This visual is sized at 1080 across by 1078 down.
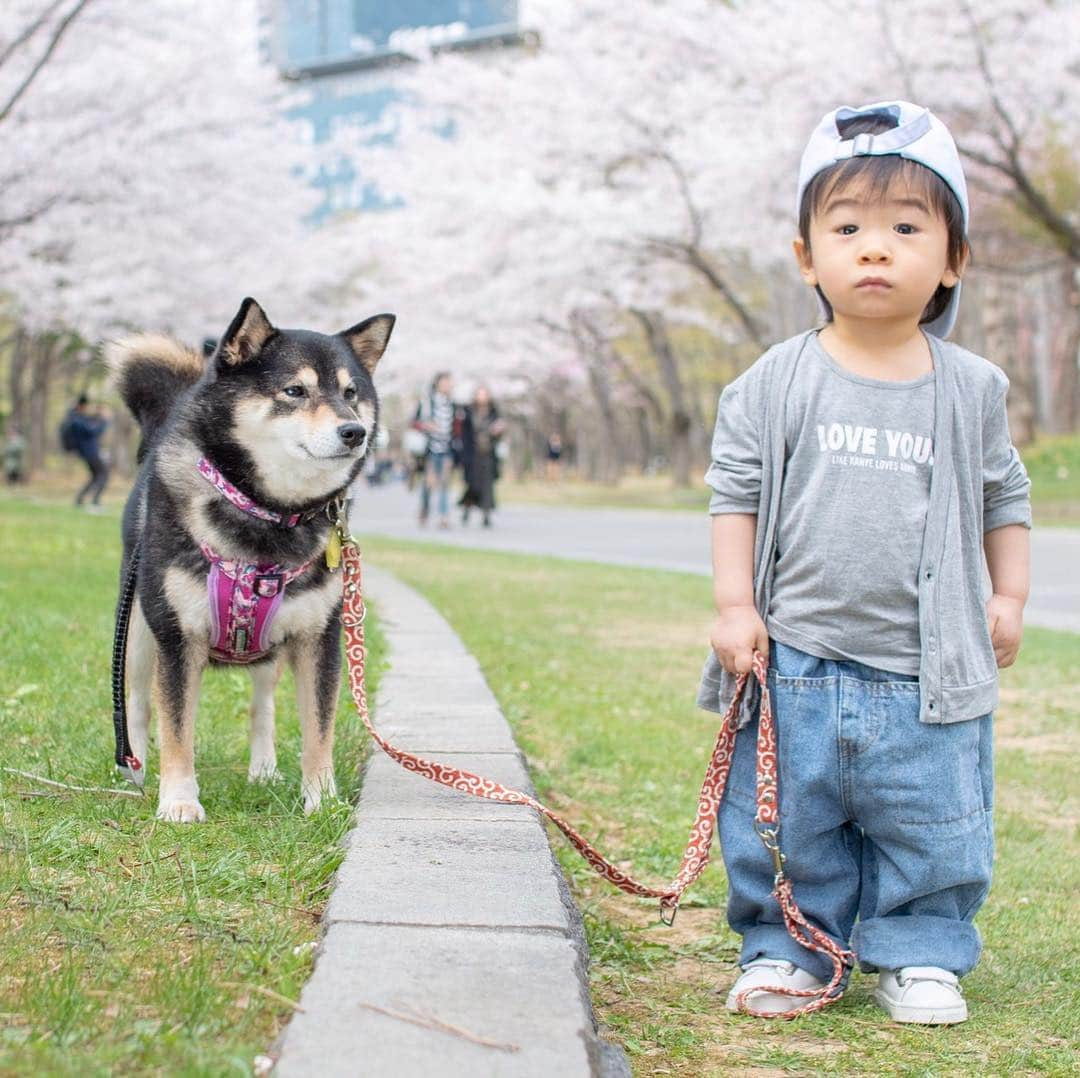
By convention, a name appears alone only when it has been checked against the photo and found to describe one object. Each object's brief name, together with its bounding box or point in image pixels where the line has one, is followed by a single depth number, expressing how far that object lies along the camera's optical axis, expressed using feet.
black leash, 12.08
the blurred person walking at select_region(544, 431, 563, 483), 148.05
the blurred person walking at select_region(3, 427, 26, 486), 109.19
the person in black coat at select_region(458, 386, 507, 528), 60.03
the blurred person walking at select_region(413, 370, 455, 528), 57.36
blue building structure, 378.94
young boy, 9.52
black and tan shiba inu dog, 11.42
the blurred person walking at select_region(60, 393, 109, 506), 73.77
